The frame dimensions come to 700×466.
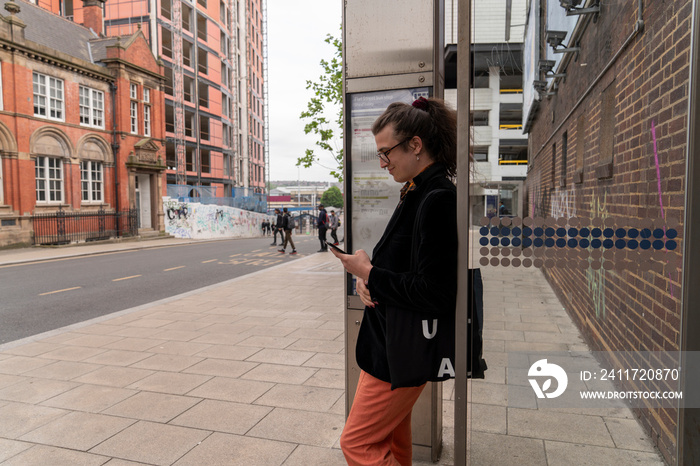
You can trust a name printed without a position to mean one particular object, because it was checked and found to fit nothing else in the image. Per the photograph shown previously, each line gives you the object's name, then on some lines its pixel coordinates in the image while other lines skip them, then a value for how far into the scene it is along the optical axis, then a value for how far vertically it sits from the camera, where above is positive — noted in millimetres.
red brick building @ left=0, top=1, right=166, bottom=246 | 20500 +4330
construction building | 35938 +11006
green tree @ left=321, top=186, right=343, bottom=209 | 123688 +2905
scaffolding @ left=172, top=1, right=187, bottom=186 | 36531 +8411
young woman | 1742 -261
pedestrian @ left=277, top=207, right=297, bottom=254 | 18953 -546
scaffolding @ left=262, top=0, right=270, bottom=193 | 58544 +9623
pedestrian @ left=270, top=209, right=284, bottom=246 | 19688 -475
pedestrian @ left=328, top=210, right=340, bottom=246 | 20467 -538
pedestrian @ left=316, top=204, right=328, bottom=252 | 17078 -362
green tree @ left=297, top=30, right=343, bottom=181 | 14672 +3138
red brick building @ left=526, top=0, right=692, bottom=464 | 1795 +171
